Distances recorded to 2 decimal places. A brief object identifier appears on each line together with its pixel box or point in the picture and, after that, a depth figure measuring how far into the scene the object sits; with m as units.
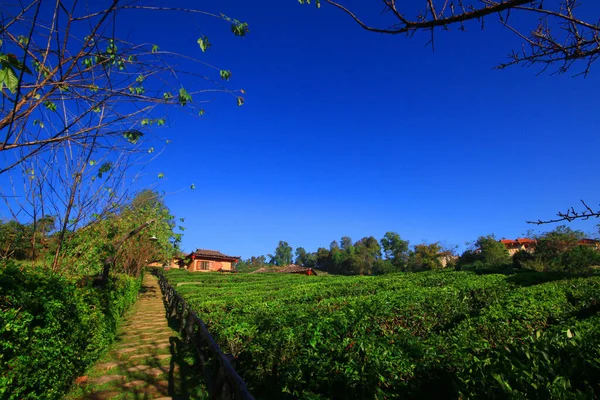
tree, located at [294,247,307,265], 115.58
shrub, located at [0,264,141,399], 2.99
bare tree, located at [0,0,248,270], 1.56
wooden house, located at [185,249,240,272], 47.06
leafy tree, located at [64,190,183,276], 7.21
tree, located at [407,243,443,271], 53.97
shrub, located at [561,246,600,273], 26.59
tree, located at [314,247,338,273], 91.81
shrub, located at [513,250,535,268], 34.20
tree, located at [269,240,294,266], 140.55
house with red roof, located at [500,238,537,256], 62.25
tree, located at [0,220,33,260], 6.33
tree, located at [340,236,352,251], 105.41
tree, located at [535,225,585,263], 32.72
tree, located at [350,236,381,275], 78.00
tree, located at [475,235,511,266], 40.19
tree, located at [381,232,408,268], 77.00
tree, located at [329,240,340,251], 99.38
